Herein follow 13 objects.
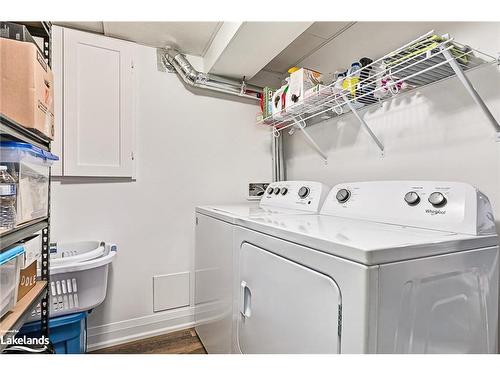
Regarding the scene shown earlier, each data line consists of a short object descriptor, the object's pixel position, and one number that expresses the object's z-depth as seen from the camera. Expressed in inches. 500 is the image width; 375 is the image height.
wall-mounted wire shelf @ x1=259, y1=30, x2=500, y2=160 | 42.4
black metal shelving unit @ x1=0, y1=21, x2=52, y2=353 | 37.2
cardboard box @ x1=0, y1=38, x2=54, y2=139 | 41.6
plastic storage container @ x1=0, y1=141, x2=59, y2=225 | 40.9
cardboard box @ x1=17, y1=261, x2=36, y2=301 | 47.4
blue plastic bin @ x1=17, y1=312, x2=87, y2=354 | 59.6
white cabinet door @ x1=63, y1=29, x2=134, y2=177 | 72.0
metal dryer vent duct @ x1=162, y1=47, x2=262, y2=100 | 83.6
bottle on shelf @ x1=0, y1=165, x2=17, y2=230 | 38.5
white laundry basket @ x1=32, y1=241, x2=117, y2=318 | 59.3
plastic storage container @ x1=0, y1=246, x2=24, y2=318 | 38.8
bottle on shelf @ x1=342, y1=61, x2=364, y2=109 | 55.2
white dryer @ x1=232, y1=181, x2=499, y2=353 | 28.5
